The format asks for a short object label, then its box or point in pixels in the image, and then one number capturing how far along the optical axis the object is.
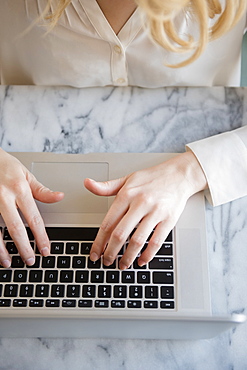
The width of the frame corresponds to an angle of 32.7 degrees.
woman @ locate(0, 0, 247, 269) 0.62
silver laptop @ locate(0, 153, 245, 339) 0.58
